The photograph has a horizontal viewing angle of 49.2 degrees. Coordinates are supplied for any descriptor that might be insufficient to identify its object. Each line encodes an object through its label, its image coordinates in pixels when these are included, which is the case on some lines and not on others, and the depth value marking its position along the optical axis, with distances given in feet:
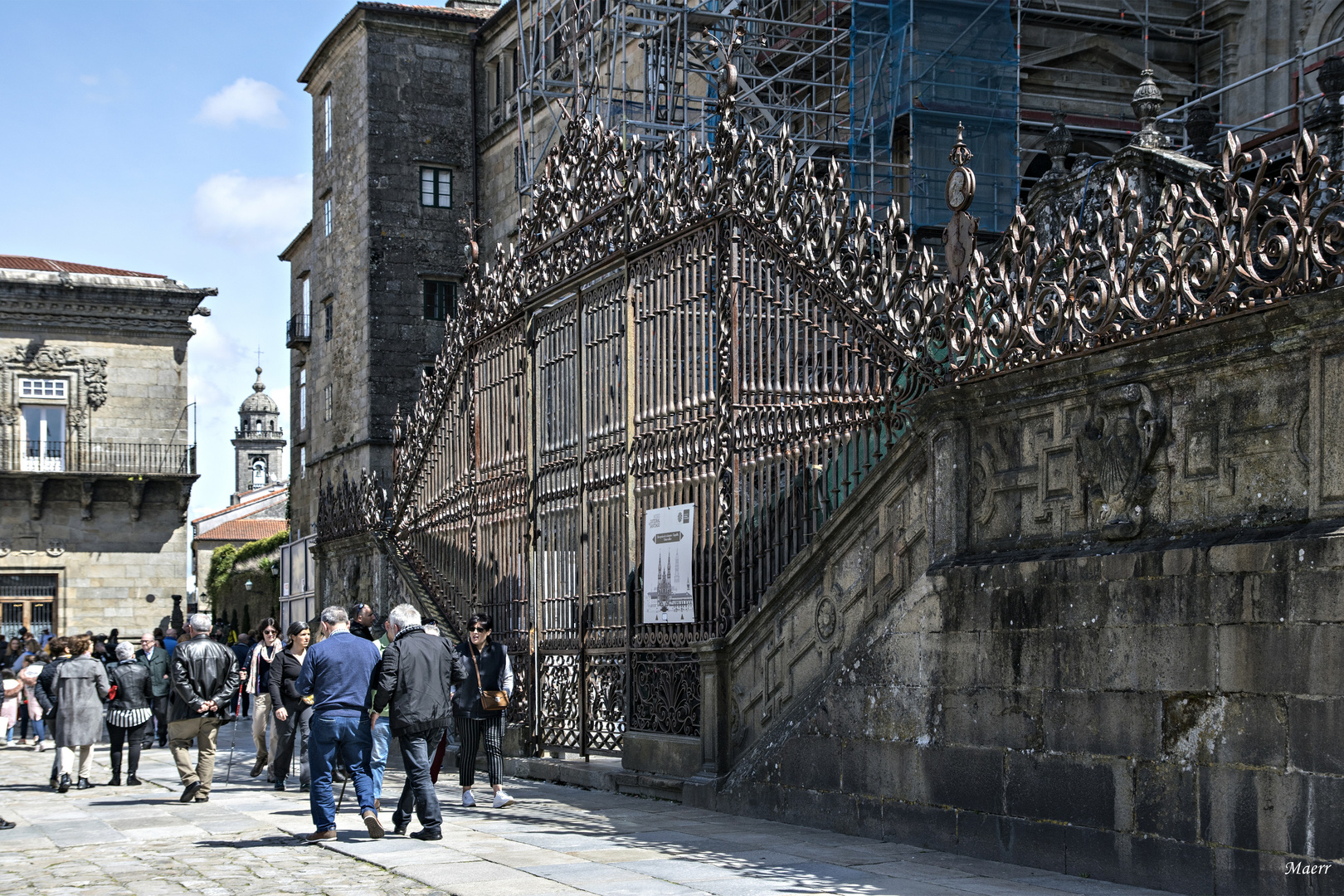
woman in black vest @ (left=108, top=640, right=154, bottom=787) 46.96
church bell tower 362.53
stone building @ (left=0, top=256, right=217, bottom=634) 129.80
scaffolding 73.36
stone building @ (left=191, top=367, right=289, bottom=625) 189.78
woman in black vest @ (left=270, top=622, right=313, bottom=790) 42.78
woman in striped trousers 37.96
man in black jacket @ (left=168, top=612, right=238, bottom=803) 41.16
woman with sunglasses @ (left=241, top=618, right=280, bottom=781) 48.85
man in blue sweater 31.50
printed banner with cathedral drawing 38.17
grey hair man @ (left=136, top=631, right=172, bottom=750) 55.57
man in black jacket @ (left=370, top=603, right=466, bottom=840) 31.37
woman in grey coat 47.09
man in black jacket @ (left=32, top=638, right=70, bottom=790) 48.14
